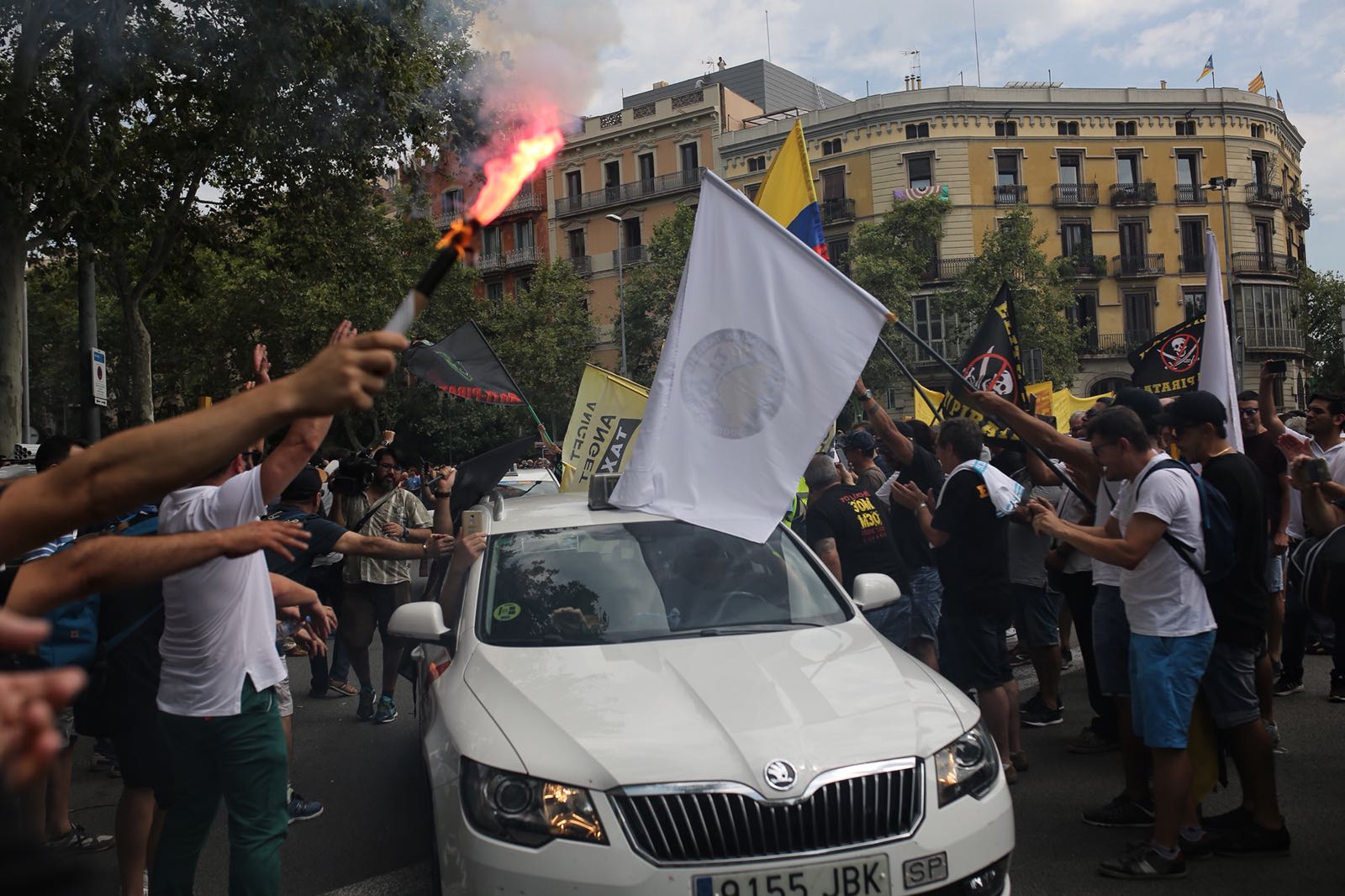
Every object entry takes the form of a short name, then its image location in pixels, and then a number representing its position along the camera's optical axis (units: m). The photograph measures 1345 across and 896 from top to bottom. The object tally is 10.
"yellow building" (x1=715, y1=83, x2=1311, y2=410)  46.22
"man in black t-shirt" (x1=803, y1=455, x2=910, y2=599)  6.69
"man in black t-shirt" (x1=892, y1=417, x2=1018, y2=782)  5.46
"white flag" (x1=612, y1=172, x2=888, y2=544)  4.70
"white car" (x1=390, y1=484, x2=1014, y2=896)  3.19
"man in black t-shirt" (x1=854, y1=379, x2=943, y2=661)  6.78
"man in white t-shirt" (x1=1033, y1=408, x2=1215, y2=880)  4.30
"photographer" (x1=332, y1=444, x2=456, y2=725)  7.53
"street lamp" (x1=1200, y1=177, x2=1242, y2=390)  43.28
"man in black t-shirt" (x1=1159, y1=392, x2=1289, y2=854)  4.52
